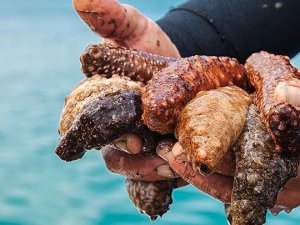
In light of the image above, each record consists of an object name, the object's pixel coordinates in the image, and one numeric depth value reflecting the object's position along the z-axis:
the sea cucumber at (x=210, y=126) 0.39
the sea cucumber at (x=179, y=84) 0.43
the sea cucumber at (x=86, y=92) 0.50
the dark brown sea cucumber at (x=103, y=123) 0.46
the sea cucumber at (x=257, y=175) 0.42
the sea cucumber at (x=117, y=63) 0.53
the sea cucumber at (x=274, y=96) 0.41
